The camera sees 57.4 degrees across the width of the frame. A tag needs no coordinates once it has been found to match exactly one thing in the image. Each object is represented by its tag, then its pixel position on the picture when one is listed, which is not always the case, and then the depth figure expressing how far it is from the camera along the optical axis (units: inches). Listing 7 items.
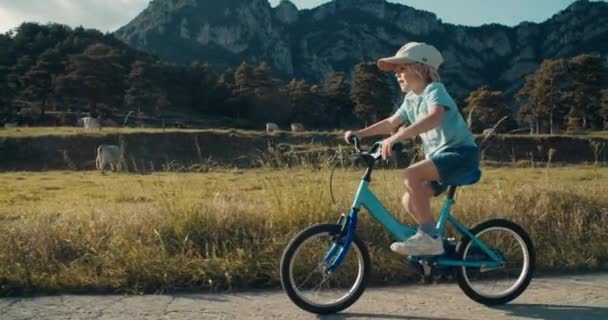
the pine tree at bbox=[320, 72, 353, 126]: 2736.2
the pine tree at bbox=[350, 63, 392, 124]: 2324.1
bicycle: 150.7
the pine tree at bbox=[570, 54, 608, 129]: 2068.2
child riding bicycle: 147.8
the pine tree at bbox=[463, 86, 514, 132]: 1866.4
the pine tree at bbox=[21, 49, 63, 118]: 2122.3
